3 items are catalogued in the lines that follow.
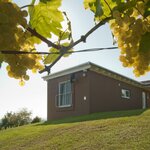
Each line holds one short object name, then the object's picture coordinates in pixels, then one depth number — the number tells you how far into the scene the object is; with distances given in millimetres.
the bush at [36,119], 12019
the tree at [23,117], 14499
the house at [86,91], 9510
